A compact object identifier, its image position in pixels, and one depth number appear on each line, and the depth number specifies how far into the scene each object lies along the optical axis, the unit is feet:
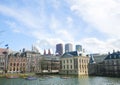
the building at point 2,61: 213.85
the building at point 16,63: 218.38
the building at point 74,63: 218.38
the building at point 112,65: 201.09
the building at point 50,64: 265.64
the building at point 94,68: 219.21
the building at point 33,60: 237.46
